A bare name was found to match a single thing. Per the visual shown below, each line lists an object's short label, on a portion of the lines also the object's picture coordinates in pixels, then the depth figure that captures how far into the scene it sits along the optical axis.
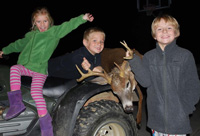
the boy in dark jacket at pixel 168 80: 2.27
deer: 2.88
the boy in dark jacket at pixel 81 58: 3.16
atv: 2.68
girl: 2.76
